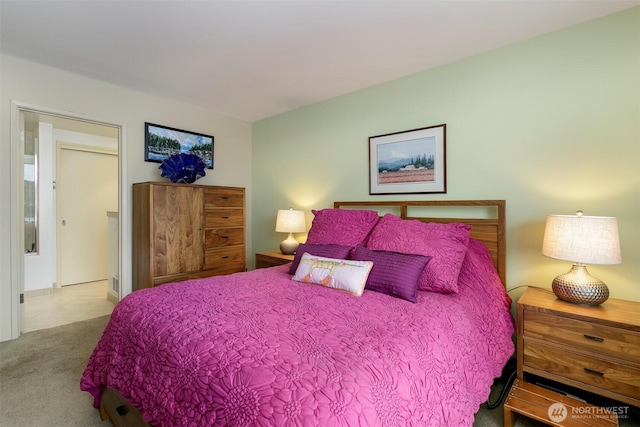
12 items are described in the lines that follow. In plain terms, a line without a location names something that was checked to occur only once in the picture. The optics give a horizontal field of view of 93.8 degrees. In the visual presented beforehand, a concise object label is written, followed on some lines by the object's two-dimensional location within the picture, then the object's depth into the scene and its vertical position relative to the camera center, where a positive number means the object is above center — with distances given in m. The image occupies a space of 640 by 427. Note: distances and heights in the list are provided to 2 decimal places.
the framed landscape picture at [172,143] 3.30 +0.80
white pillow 1.79 -0.40
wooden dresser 2.91 -0.22
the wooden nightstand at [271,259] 3.07 -0.51
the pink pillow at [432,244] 1.81 -0.22
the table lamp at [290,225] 3.27 -0.16
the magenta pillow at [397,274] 1.71 -0.38
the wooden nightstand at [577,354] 1.47 -0.77
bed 0.89 -0.50
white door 4.44 +0.02
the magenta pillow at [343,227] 2.40 -0.14
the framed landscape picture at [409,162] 2.54 +0.45
